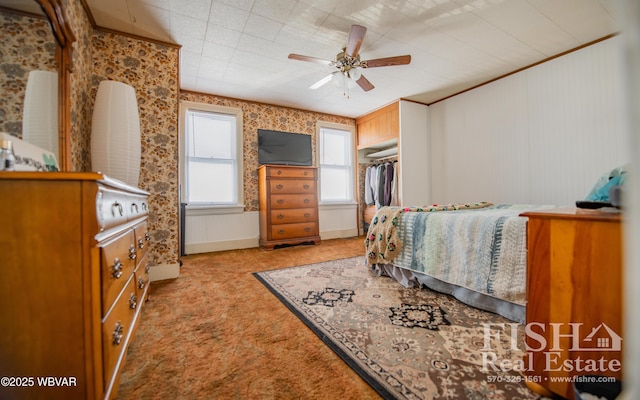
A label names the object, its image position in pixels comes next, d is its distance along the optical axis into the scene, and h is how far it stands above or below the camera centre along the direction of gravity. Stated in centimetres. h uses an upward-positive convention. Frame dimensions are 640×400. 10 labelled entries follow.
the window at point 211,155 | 376 +74
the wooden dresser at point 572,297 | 83 -36
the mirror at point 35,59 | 108 +73
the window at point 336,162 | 494 +77
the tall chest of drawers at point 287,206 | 395 -6
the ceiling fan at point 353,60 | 224 +141
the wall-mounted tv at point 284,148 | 422 +92
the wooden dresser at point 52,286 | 74 -24
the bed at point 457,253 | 160 -41
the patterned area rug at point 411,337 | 107 -77
